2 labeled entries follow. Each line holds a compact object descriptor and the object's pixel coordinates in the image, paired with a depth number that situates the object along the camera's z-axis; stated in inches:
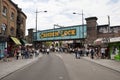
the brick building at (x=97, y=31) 626.2
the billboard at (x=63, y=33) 762.3
